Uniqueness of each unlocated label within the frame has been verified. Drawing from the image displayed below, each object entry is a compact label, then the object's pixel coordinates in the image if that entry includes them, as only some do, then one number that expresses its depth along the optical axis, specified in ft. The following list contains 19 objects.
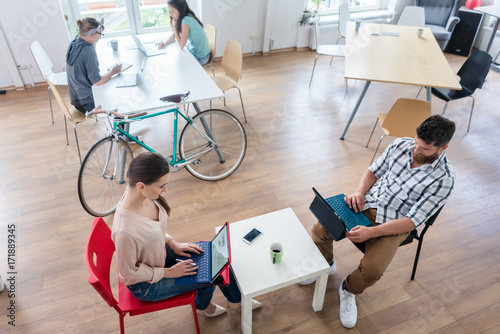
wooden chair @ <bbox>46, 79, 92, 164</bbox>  8.91
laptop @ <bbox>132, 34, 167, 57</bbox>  11.28
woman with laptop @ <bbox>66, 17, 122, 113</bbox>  9.12
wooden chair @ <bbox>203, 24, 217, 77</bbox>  12.71
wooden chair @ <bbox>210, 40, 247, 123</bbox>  11.42
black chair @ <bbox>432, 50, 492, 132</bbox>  11.36
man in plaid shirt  6.03
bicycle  8.20
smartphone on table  6.37
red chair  5.10
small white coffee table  5.82
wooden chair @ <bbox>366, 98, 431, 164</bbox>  9.53
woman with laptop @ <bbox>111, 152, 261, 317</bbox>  4.83
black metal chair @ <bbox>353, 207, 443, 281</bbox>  6.63
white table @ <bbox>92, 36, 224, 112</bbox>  8.72
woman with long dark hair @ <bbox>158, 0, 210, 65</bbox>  11.59
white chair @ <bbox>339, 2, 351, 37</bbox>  15.75
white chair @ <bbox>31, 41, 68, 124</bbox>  10.38
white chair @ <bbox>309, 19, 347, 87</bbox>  14.21
